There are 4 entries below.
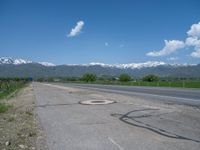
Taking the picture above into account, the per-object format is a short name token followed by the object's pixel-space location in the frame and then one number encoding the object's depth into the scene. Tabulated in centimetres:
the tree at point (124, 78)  7647
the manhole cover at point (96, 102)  1231
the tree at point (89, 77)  9032
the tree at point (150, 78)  7005
